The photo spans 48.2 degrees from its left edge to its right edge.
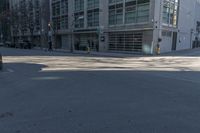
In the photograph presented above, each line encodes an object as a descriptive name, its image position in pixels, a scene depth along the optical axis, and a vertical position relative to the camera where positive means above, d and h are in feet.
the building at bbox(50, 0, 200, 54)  100.97 +11.08
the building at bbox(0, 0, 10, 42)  216.64 +23.58
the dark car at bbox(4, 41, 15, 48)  195.75 +0.97
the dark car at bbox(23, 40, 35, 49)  167.01 +0.06
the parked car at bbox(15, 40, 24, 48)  171.25 +0.07
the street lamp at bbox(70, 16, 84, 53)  141.94 +15.85
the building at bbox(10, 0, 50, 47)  176.76 +22.00
